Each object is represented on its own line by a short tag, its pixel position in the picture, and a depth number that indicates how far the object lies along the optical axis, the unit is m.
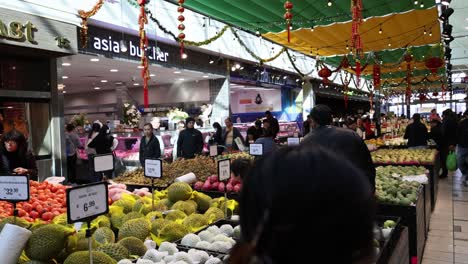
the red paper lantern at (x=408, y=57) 12.59
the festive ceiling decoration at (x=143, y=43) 5.75
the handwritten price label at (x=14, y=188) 2.29
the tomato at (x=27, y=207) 2.96
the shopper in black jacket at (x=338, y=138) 2.89
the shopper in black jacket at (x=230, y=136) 8.23
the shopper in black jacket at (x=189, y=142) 7.03
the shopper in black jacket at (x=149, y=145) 6.16
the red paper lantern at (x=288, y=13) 7.11
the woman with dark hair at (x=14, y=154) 4.44
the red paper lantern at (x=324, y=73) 11.55
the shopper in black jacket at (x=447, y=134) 9.35
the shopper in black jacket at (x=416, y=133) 8.90
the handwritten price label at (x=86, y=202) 1.75
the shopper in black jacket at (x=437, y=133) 9.72
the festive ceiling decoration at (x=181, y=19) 6.64
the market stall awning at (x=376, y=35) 9.93
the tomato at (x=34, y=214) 2.88
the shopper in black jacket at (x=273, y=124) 8.17
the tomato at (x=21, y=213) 2.81
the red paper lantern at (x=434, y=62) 12.02
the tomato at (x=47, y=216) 2.83
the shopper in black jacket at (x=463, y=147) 7.97
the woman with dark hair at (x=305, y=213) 0.52
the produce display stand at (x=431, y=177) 6.46
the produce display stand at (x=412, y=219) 3.91
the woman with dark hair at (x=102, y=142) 7.92
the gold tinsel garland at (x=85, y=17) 7.17
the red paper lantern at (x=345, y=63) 11.91
